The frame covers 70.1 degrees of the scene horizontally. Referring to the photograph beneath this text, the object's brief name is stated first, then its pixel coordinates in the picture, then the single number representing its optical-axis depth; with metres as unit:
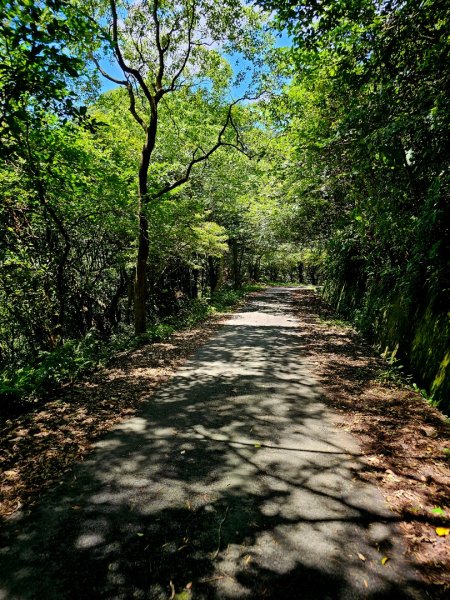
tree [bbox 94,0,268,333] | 9.16
